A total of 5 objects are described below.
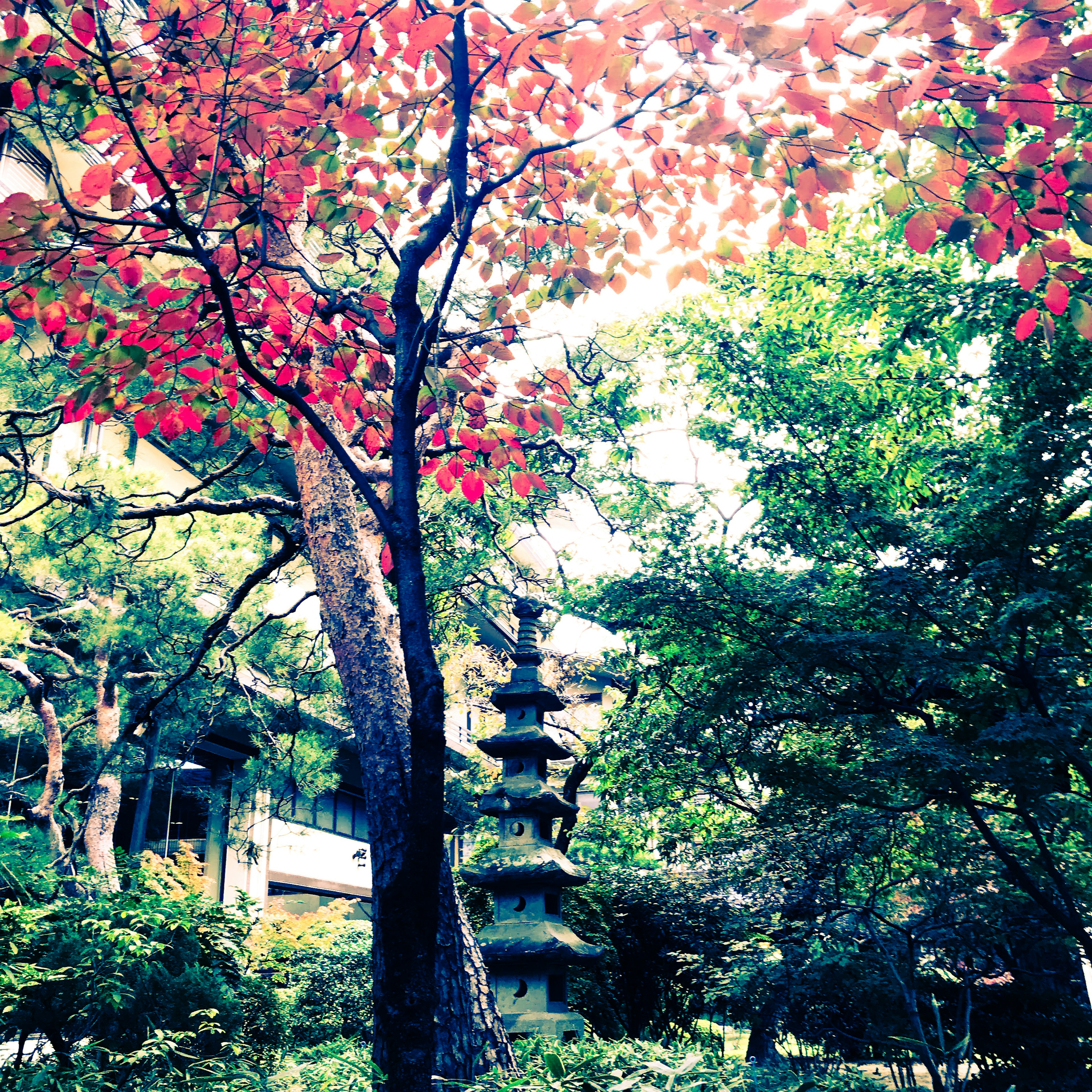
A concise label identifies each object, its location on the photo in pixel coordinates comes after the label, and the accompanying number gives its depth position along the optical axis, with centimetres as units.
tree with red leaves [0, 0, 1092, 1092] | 258
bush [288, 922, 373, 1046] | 996
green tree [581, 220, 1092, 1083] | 575
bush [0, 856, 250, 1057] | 468
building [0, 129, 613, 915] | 1268
